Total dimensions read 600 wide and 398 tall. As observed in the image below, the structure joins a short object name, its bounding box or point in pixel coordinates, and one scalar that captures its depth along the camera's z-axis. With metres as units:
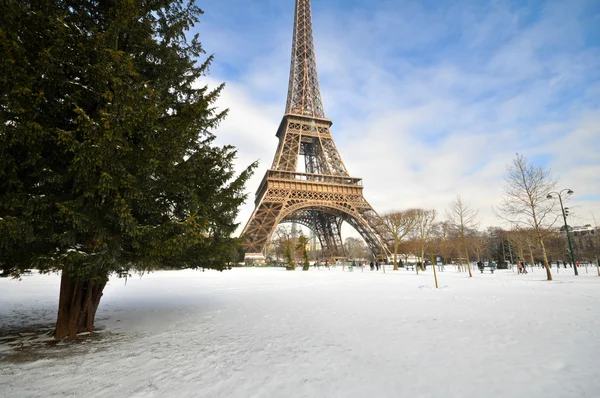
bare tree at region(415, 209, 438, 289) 34.91
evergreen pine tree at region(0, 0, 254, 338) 4.13
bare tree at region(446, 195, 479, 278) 22.91
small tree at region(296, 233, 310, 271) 35.00
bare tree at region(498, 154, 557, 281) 16.15
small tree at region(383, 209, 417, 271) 34.47
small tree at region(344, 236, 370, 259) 97.00
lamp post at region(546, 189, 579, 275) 17.60
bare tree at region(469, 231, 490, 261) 43.19
